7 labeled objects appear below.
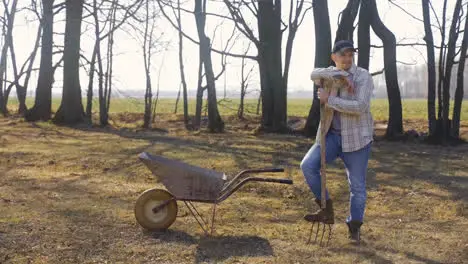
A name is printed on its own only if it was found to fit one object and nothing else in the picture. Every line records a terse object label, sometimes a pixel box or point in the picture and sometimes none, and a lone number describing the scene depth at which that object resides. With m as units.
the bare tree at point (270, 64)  18.12
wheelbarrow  5.51
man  5.09
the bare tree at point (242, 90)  27.75
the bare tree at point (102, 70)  21.84
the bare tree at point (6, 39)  30.38
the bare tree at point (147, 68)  21.66
